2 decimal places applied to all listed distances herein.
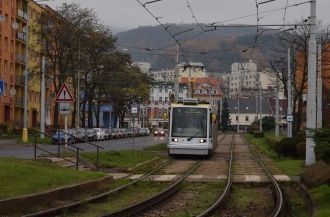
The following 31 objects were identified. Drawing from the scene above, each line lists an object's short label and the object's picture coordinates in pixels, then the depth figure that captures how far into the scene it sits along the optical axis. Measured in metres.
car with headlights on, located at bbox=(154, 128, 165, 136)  108.75
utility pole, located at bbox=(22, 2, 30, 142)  57.47
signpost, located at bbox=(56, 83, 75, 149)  27.28
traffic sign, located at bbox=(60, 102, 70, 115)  28.62
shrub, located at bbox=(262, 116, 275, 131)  128.38
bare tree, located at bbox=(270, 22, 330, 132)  49.74
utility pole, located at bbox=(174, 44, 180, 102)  52.46
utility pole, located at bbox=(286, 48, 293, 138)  50.16
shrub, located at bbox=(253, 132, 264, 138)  88.62
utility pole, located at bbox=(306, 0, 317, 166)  28.00
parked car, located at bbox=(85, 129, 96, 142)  70.41
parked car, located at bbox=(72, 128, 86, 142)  64.24
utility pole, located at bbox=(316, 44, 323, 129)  41.61
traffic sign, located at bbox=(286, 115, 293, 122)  51.50
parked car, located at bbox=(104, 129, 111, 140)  81.82
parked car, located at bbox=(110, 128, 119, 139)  86.51
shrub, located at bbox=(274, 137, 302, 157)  37.39
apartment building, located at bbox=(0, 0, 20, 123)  84.62
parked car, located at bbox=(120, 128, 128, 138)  94.39
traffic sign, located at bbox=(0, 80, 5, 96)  23.83
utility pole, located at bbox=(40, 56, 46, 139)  60.14
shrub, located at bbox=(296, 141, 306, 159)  35.09
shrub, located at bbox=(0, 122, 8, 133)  75.75
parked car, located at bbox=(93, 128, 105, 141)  76.31
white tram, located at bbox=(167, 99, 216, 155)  36.84
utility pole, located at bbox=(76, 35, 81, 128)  71.06
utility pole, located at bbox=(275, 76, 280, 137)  68.95
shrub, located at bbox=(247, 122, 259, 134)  120.94
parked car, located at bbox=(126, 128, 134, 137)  99.14
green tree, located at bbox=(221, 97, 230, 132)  145.50
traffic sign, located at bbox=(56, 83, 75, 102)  27.28
